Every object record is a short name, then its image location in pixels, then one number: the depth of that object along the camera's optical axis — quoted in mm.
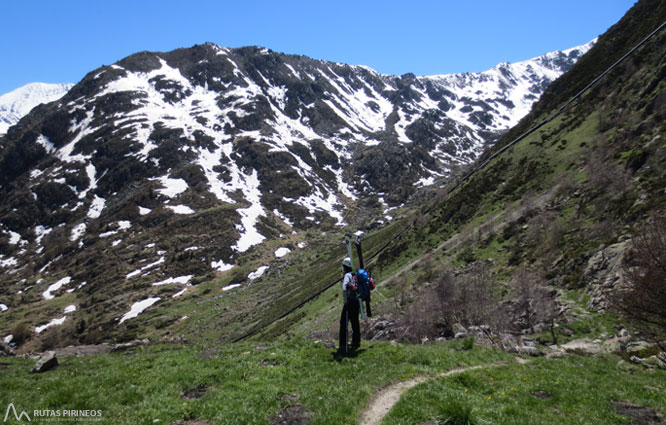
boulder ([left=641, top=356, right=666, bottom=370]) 16641
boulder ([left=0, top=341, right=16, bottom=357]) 27397
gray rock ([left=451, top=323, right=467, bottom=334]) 29072
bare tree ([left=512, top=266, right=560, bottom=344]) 32906
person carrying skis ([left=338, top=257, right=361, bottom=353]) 15992
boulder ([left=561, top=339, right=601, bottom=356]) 21438
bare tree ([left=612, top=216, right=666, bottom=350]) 16797
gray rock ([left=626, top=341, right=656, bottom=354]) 19406
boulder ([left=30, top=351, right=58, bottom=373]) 16797
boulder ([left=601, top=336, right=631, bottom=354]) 20877
